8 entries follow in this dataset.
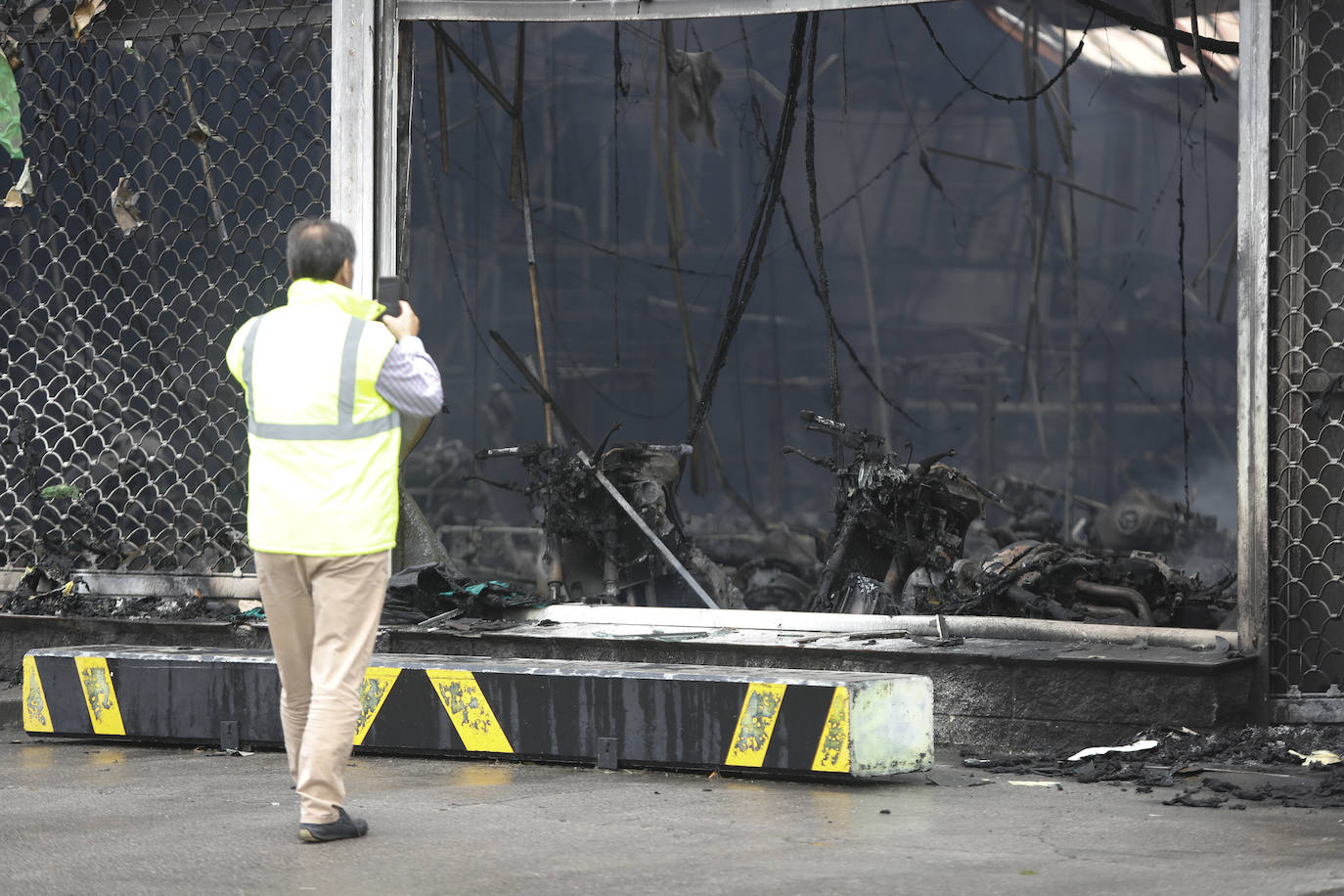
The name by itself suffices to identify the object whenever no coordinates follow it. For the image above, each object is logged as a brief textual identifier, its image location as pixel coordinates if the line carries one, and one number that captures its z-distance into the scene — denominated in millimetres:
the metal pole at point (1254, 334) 12469
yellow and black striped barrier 11070
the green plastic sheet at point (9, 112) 16594
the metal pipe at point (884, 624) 12852
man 9023
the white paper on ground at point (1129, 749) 11828
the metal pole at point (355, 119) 15125
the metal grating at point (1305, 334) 12430
